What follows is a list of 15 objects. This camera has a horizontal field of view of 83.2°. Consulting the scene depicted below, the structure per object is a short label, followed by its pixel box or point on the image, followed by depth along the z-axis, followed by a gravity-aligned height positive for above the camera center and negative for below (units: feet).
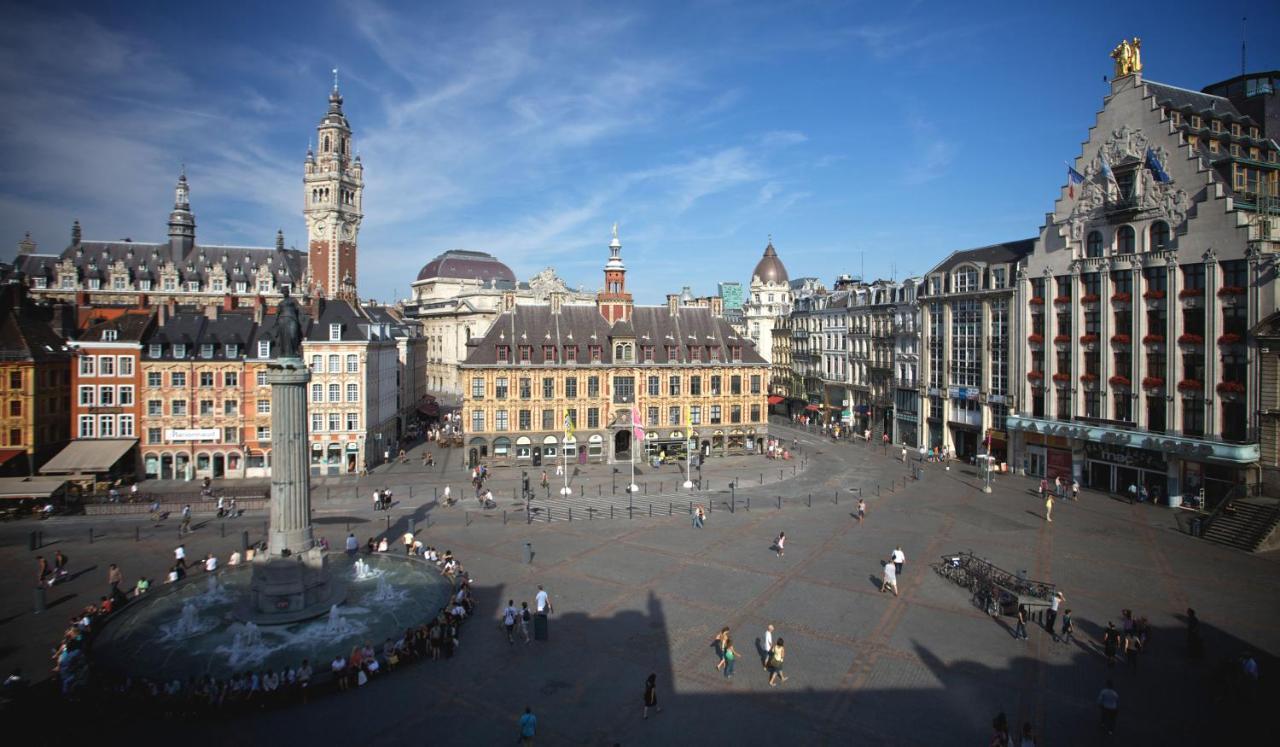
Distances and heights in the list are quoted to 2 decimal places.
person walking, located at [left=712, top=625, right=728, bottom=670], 77.92 -30.12
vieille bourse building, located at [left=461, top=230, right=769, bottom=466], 208.95 -1.99
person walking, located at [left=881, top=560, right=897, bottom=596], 102.06 -28.94
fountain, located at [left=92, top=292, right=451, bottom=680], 84.53 -30.71
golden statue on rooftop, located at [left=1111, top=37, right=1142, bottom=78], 167.63 +73.49
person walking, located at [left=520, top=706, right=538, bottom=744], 62.80 -30.49
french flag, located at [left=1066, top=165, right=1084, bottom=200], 176.49 +47.13
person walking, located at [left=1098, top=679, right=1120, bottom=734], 65.51 -30.80
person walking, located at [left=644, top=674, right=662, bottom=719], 68.90 -30.57
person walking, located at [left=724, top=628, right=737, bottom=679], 75.84 -29.98
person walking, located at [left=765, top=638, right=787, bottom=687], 75.66 -30.73
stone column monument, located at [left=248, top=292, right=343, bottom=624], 92.22 -17.77
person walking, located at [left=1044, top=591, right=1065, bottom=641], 89.00 -30.26
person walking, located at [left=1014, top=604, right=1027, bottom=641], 88.00 -31.69
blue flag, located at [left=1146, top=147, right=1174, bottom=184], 154.81 +43.60
